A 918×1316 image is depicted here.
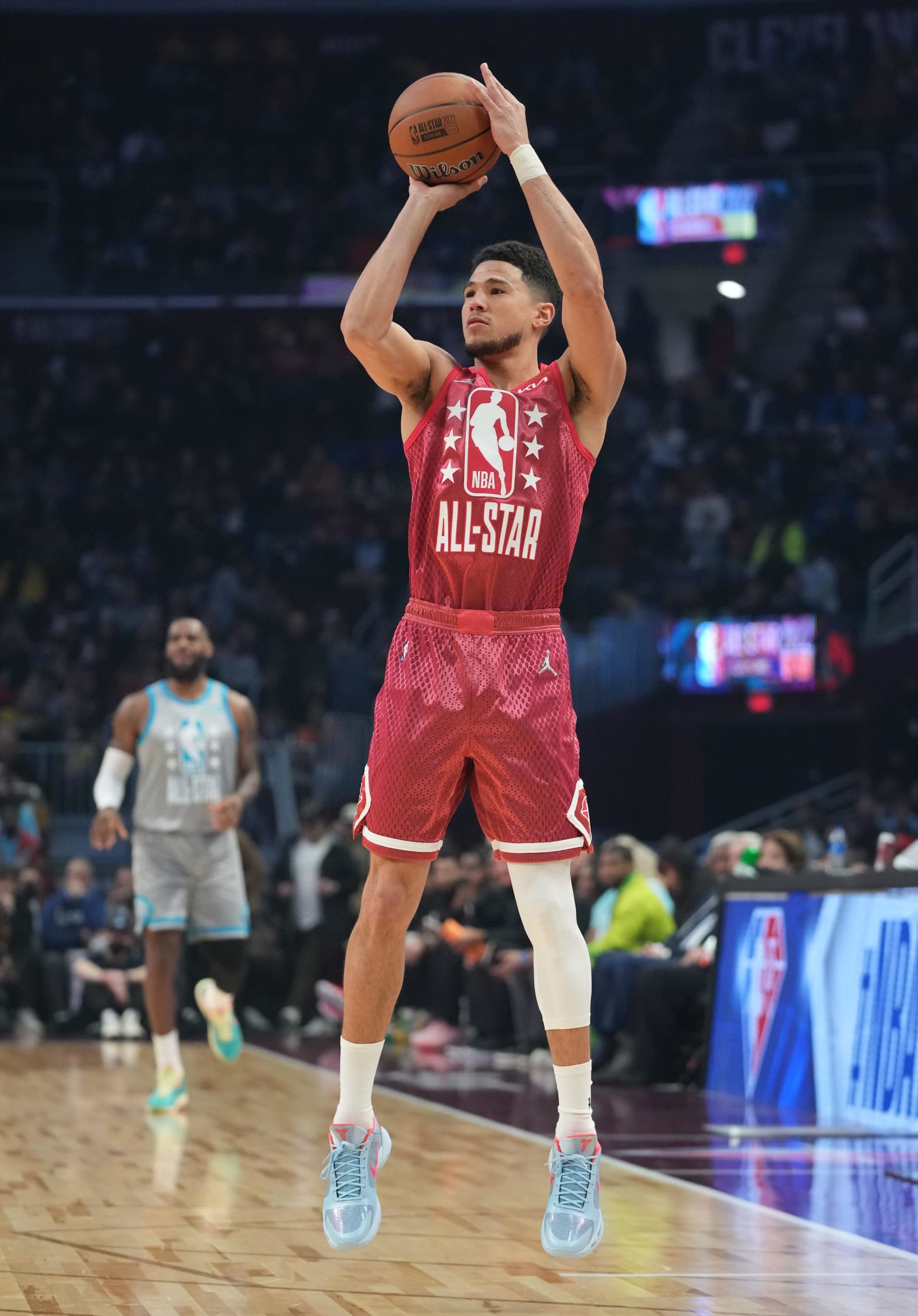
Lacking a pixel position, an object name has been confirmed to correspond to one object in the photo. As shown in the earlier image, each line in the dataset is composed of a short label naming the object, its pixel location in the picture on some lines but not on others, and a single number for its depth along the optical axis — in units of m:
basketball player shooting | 7.97
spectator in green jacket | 19.45
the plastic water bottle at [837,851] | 17.62
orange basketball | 8.01
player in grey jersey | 15.80
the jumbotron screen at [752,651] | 34.84
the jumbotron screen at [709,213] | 44.62
